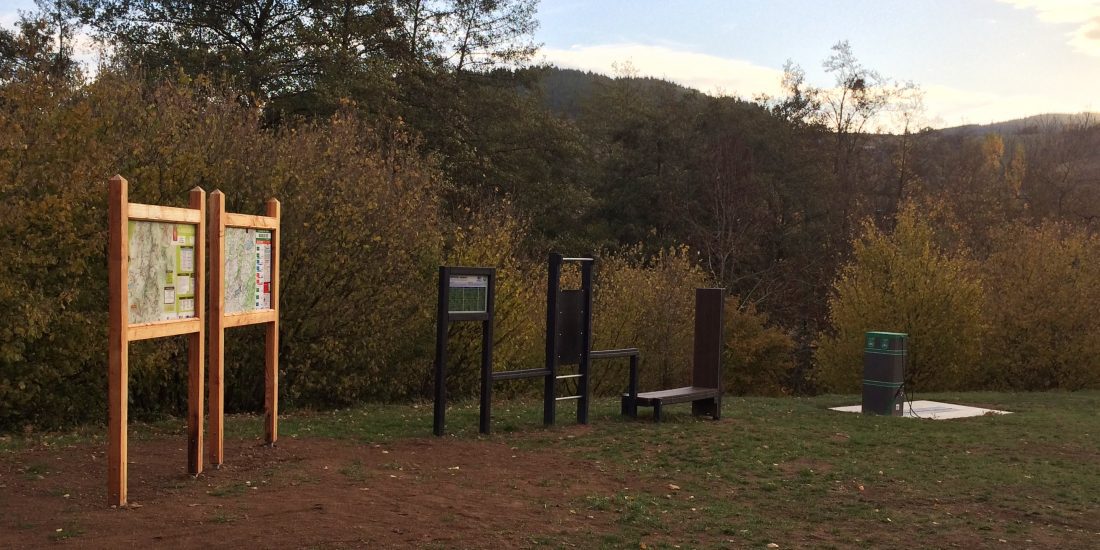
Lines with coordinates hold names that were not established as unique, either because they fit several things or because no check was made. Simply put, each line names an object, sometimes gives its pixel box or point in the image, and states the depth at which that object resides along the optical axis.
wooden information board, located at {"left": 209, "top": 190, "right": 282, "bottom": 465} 7.59
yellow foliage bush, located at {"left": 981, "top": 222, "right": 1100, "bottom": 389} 26.91
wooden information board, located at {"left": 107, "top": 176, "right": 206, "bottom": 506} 6.19
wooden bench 11.77
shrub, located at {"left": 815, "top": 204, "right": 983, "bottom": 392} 26.06
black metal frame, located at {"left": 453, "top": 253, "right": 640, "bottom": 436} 10.04
